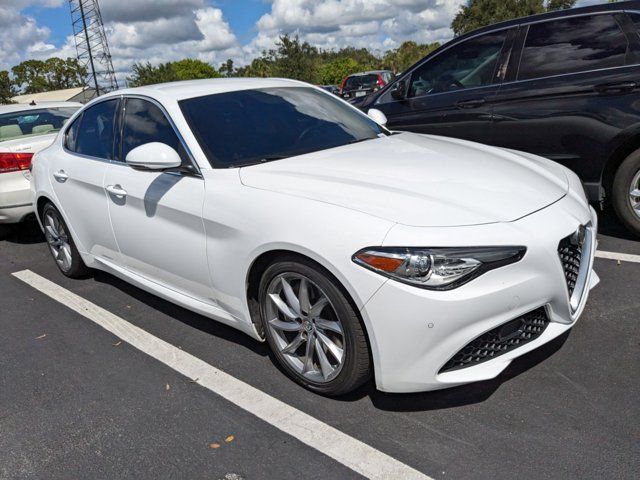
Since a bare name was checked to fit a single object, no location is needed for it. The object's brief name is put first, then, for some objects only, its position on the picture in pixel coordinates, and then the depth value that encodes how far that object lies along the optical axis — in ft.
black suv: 14.24
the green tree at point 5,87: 278.58
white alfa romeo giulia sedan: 7.77
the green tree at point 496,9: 146.82
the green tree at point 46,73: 354.54
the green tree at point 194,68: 369.71
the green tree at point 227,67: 299.44
